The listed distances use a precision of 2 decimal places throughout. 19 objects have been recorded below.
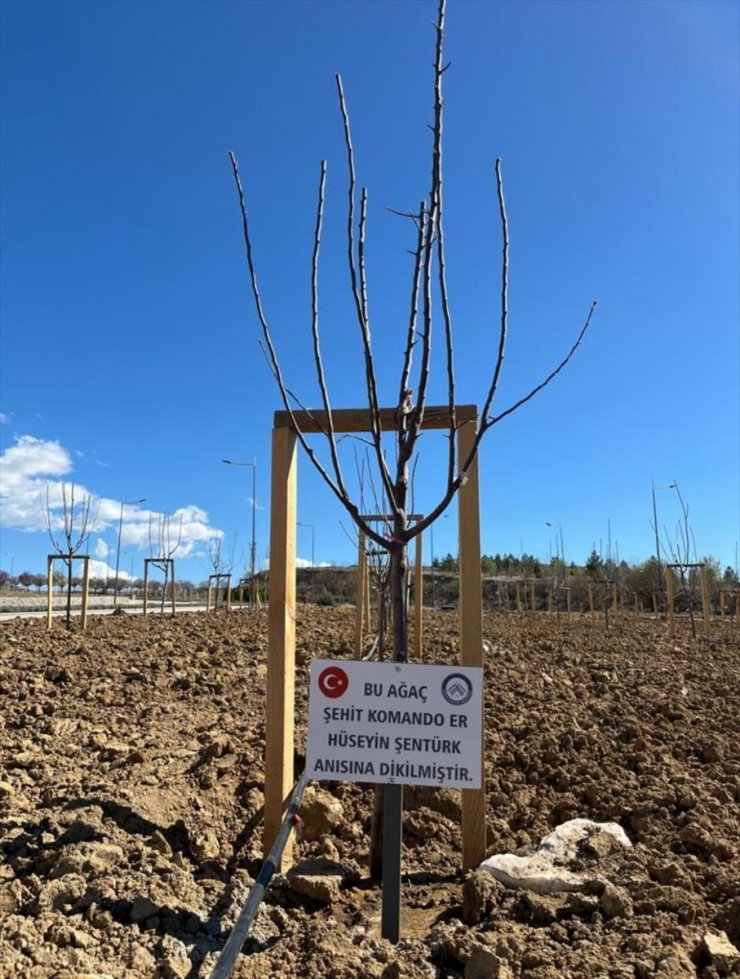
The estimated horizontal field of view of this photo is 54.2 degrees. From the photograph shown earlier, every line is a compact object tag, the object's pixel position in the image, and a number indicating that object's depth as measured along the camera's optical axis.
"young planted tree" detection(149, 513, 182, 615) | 17.49
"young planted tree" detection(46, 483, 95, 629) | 12.97
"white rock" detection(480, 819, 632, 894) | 3.34
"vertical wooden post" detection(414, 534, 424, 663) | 8.27
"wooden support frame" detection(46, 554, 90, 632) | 11.84
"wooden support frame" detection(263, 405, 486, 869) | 3.66
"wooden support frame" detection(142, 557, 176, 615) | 17.47
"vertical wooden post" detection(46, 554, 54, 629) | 13.06
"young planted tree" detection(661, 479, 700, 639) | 16.09
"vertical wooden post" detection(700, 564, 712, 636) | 16.07
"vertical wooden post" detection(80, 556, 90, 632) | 11.79
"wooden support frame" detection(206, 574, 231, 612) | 18.77
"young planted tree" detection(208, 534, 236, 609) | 20.83
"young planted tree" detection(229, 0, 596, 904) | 3.22
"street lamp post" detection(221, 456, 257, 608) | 21.32
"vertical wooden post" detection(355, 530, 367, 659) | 8.43
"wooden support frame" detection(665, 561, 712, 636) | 15.94
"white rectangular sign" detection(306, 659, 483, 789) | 3.06
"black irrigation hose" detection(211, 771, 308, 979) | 2.20
